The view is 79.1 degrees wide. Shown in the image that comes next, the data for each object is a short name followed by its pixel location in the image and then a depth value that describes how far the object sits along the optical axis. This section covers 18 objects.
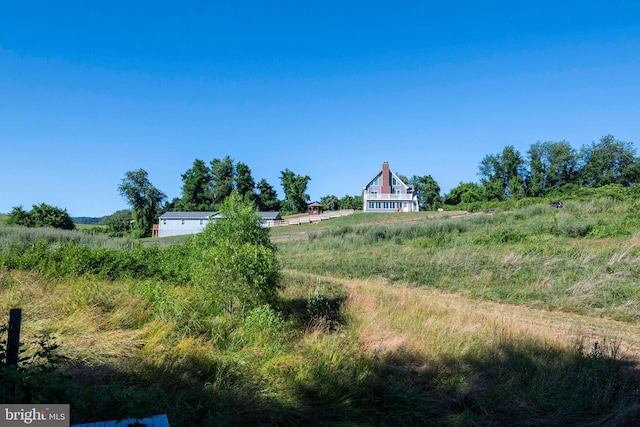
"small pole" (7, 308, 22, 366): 3.49
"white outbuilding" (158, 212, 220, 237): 52.56
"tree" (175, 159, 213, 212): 65.12
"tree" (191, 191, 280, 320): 6.36
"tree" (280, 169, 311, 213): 71.94
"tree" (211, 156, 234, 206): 64.71
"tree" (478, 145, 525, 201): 68.62
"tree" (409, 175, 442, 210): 77.69
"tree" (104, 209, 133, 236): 57.66
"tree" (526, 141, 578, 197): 65.56
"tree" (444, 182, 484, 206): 73.12
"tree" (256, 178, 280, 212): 69.64
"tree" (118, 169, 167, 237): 57.50
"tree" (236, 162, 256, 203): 66.44
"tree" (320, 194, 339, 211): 80.43
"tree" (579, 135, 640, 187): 63.28
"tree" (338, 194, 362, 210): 80.25
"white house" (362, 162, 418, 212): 62.22
